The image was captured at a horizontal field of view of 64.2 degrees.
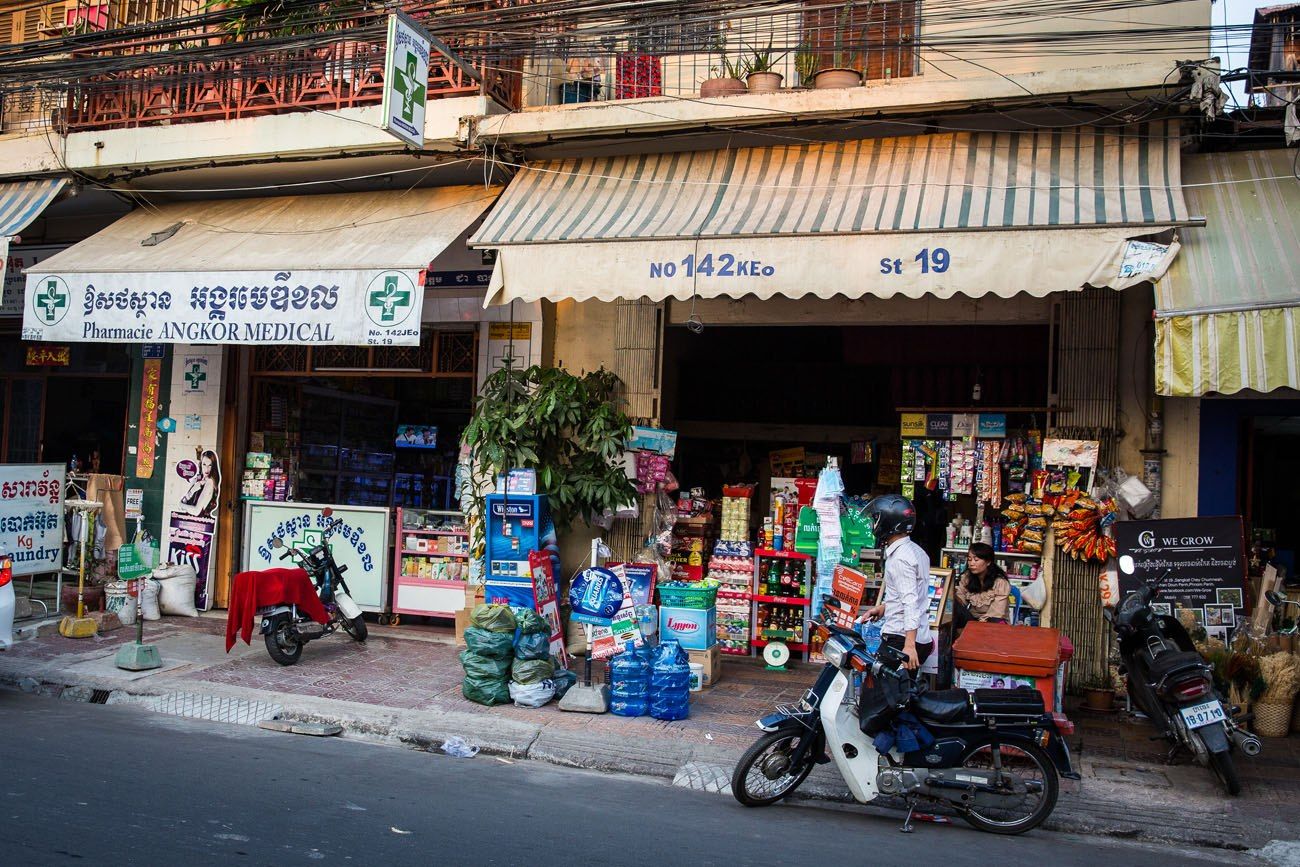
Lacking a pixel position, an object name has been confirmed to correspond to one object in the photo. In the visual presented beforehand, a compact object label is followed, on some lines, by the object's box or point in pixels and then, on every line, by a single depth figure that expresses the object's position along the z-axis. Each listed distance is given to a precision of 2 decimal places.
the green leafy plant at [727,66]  9.62
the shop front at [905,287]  7.61
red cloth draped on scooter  9.18
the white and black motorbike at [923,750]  5.85
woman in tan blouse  7.97
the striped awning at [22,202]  10.80
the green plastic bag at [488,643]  8.22
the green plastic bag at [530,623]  8.39
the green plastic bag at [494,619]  8.27
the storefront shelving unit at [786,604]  9.87
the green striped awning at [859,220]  7.43
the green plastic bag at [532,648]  8.30
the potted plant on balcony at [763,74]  9.37
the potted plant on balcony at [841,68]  9.02
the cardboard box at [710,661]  8.93
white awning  9.20
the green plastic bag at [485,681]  8.19
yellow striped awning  6.89
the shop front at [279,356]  9.48
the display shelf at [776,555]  9.91
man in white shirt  6.77
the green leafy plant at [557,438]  9.44
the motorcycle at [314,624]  9.31
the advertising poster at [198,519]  11.69
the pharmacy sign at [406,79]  8.70
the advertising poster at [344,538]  11.20
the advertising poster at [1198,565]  7.84
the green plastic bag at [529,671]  8.20
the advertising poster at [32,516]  10.35
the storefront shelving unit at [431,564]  10.95
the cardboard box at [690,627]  9.00
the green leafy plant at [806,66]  9.45
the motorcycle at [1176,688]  6.46
